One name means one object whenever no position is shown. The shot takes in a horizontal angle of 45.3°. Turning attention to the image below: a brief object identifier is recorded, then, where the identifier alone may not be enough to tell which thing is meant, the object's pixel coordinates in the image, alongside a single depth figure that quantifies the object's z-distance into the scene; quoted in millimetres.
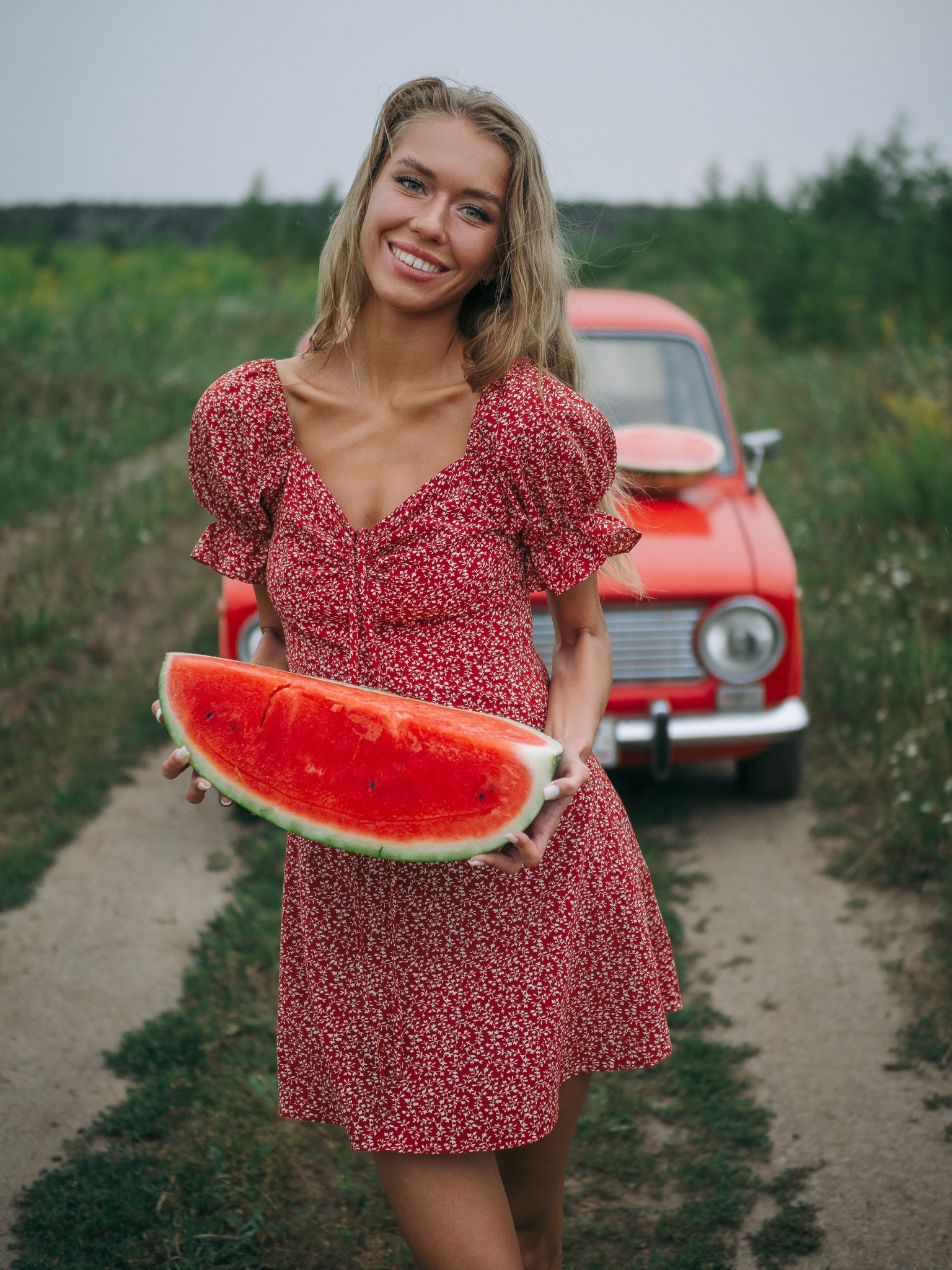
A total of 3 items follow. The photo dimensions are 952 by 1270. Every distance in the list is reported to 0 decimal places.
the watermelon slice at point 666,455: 5324
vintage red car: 4758
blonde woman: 1889
